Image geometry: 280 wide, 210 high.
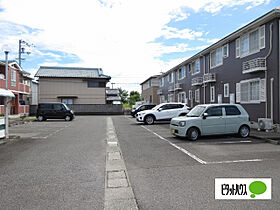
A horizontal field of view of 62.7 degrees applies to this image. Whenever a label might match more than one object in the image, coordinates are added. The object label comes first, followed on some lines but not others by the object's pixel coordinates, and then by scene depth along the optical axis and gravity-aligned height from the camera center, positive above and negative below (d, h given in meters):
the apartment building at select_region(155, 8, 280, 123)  12.45 +2.50
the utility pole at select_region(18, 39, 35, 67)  36.44 +9.19
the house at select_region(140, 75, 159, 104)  43.03 +3.19
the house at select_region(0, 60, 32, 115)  23.37 +2.34
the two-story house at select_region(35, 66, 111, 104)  35.72 +2.94
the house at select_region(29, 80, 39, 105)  43.81 +2.62
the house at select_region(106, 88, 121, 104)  54.82 +2.58
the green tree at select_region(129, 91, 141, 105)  82.09 +2.85
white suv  17.75 -0.55
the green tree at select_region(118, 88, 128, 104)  84.37 +4.03
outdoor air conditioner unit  12.34 -0.94
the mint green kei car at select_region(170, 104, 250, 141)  9.82 -0.70
